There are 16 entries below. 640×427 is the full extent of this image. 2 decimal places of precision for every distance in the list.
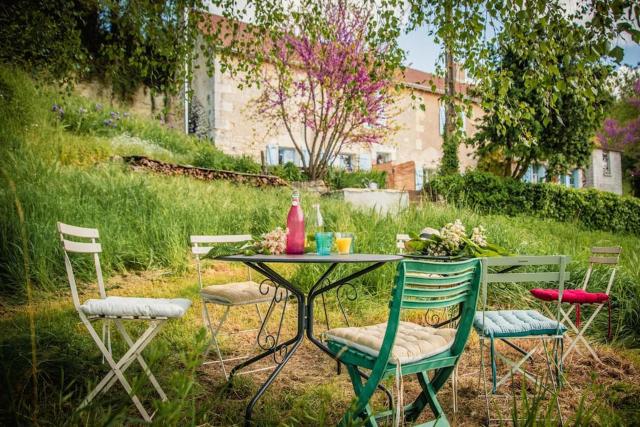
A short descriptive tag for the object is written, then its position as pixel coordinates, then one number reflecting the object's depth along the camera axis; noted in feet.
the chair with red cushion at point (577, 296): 11.60
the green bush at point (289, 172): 42.25
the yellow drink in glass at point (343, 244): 10.05
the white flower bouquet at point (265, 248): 9.64
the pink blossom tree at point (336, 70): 38.96
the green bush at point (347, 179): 43.87
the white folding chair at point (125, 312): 8.08
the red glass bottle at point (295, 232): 9.85
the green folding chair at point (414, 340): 6.55
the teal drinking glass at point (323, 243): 9.53
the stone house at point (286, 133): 51.85
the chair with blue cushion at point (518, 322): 9.43
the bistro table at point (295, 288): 8.16
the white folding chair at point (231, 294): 11.09
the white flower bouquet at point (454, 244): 11.68
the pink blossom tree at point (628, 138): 85.81
